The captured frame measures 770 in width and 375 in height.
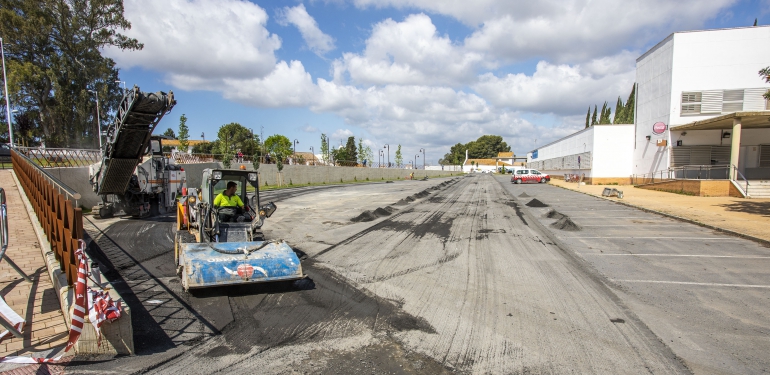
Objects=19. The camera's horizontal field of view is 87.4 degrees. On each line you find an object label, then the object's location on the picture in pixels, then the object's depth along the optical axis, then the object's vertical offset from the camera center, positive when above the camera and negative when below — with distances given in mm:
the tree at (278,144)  84850 +4380
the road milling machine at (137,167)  11016 -224
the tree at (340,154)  75738 +1656
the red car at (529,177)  45000 -1568
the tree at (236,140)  61909 +4117
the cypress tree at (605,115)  75062 +9116
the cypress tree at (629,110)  56788 +7946
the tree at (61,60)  36156 +9725
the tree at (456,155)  167062 +3224
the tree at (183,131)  50562 +3720
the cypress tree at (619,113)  64188 +8492
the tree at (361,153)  84281 +1852
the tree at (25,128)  39000 +3185
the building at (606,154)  36750 +905
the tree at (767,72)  14041 +3244
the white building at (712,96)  27594 +4764
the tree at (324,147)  66625 +2415
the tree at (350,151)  94944 +2609
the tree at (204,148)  68412 +2375
